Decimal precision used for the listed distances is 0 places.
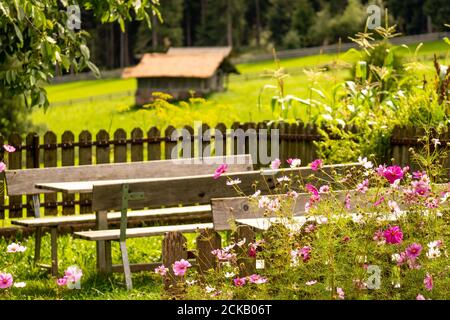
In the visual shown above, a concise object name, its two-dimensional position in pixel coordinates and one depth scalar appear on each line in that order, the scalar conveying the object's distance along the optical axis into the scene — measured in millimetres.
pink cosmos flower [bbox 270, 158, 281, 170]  8883
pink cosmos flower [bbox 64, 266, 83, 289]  7679
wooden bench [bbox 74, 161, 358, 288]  10717
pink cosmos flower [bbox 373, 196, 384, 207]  8007
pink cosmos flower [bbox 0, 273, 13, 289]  8017
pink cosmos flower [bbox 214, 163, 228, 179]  8781
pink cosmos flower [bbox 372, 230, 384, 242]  7608
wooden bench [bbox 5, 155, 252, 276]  11947
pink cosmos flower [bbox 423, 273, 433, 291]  7234
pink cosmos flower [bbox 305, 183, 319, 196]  8274
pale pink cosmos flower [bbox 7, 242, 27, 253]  8806
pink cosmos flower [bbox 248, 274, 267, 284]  7305
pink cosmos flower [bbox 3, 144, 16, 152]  11137
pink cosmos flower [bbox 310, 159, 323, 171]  8700
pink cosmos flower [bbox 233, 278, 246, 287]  7485
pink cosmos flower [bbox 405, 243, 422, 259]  7372
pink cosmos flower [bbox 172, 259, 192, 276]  7403
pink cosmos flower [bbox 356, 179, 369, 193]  8274
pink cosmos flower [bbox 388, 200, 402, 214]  7905
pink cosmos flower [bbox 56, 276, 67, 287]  7733
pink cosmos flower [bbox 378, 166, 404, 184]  8212
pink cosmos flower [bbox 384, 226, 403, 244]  7413
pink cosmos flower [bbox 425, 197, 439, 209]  8146
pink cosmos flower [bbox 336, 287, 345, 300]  7090
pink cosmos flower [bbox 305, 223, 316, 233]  7930
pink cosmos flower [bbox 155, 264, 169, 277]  7493
